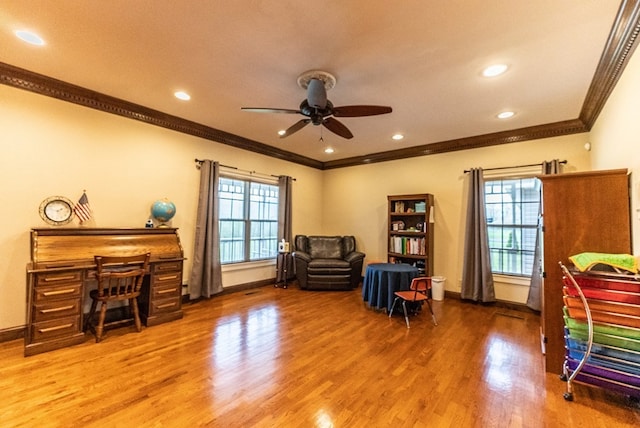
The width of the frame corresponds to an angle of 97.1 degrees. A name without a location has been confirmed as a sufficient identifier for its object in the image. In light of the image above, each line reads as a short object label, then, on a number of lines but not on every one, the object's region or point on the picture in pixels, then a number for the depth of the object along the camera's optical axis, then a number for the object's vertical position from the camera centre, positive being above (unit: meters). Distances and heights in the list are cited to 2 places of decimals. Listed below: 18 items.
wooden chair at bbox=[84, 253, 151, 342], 3.08 -0.72
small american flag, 3.40 +0.13
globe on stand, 3.99 +0.15
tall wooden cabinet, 2.42 +0.04
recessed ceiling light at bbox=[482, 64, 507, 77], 2.71 +1.55
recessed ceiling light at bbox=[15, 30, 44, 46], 2.39 +1.57
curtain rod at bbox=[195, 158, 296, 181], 4.64 +1.00
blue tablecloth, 4.02 -0.82
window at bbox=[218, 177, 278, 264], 5.18 +0.06
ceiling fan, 2.78 +1.20
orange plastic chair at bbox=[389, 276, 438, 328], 3.63 -0.89
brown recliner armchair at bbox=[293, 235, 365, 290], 5.45 -0.88
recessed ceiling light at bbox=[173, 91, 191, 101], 3.45 +1.57
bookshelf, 5.16 -0.08
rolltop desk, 2.76 -0.65
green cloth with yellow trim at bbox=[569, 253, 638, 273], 2.09 -0.23
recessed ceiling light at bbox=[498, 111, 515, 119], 3.79 +1.56
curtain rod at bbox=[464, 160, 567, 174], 4.09 +0.98
